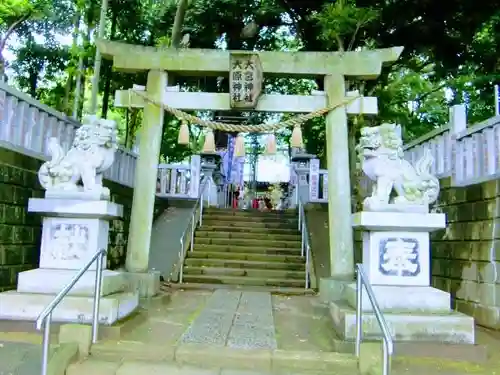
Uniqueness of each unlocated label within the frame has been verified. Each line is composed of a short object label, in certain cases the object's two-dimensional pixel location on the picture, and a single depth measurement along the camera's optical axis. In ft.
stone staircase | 33.76
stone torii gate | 28.12
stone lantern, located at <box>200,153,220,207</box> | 51.62
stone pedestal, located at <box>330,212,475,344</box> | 16.93
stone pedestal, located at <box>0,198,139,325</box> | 18.06
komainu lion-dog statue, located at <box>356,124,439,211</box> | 18.88
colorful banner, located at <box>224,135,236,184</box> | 65.16
